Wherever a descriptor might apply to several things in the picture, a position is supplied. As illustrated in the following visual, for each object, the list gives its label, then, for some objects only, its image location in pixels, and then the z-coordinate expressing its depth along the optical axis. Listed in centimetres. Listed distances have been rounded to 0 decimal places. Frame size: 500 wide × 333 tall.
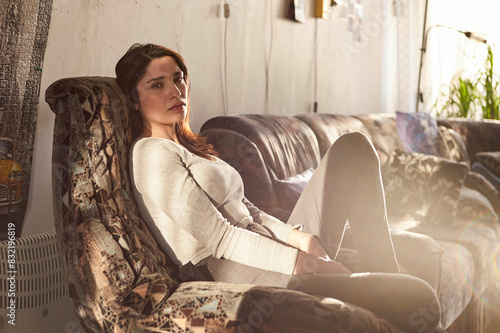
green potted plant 393
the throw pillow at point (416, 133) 303
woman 107
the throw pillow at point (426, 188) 221
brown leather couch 166
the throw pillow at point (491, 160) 306
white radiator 125
